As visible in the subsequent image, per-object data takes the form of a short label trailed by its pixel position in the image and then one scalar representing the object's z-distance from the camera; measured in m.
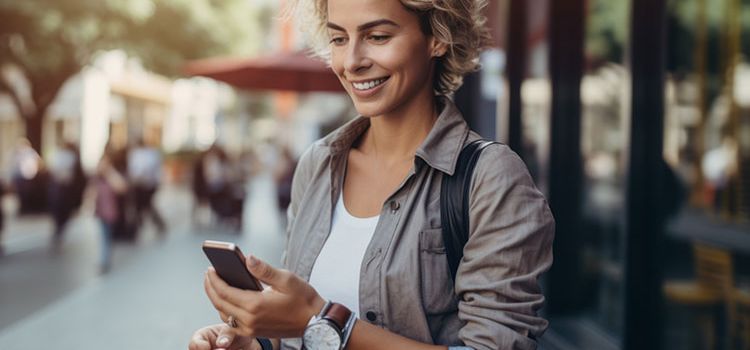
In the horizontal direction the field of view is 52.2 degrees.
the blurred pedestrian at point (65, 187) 12.89
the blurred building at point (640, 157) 4.17
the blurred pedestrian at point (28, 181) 16.58
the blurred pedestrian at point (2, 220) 11.24
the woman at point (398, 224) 1.41
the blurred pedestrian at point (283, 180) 13.72
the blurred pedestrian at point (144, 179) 13.73
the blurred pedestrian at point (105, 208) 9.61
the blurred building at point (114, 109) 29.59
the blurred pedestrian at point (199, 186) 14.81
